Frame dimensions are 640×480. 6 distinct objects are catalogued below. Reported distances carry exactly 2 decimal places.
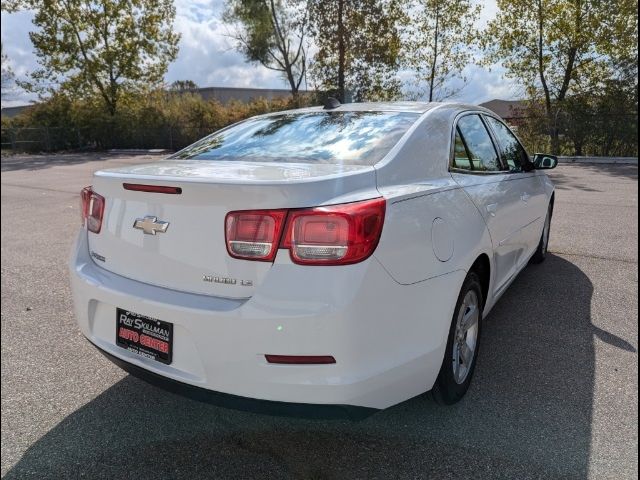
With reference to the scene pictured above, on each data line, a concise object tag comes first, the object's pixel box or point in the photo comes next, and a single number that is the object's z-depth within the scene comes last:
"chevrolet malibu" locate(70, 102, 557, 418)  1.84
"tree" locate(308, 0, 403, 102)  19.70
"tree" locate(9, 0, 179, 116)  27.00
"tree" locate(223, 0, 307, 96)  24.58
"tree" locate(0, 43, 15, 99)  30.50
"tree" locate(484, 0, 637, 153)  11.72
